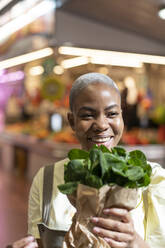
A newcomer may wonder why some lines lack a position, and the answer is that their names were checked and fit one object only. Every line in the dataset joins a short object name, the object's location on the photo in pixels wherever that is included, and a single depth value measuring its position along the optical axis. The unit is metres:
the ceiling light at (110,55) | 3.65
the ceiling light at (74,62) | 4.22
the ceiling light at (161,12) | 3.58
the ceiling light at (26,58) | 3.68
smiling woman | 1.15
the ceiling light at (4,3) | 3.76
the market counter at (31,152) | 5.61
